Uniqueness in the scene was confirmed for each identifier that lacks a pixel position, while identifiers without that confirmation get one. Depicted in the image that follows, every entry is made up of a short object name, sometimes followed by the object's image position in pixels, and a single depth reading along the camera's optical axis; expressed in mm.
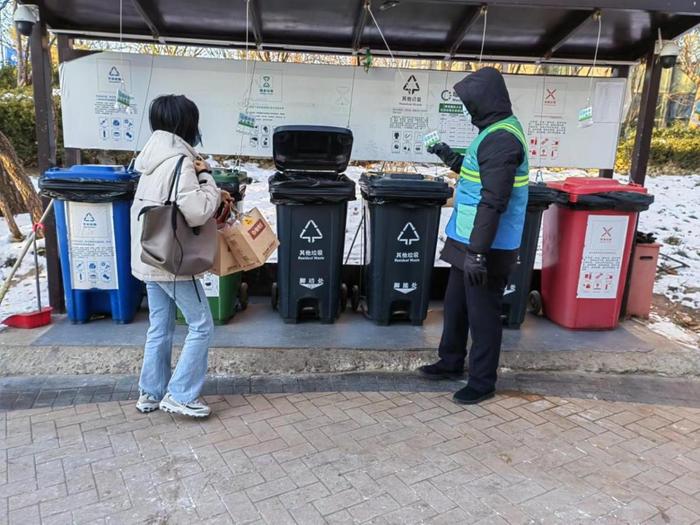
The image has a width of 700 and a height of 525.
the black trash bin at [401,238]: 4176
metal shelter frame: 4129
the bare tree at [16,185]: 6247
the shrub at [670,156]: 13062
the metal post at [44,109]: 4098
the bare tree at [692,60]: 15782
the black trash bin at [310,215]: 4172
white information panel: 4629
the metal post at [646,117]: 4523
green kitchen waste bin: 4152
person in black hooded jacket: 3092
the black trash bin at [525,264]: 4305
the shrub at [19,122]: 10977
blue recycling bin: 3947
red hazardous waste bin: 4301
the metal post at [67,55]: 4602
